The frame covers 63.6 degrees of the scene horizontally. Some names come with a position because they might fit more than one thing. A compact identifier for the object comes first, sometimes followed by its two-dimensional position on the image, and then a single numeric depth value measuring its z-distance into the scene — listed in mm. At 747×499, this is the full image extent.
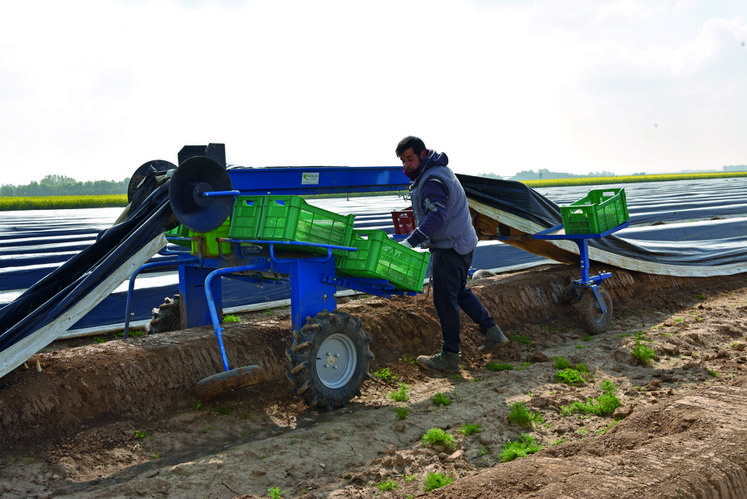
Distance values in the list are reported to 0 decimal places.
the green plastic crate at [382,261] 4824
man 5031
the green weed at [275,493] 3215
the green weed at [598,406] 4469
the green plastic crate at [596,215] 6848
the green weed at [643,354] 5691
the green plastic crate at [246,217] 4605
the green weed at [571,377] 5250
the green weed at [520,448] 3715
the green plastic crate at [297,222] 4402
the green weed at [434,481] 3271
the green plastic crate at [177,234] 5418
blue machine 4371
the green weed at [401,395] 4938
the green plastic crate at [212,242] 5014
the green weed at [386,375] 5477
